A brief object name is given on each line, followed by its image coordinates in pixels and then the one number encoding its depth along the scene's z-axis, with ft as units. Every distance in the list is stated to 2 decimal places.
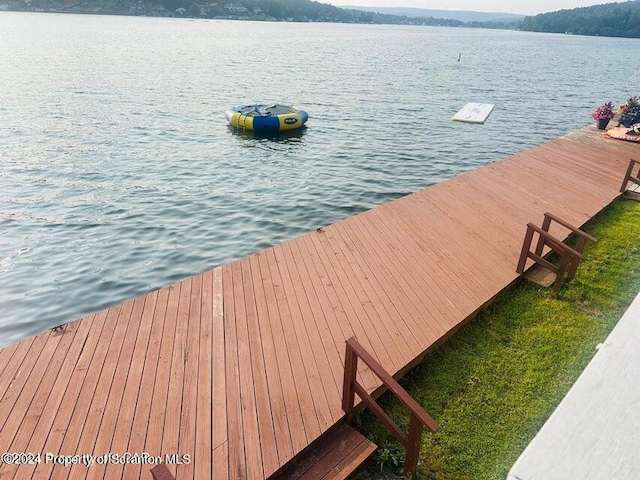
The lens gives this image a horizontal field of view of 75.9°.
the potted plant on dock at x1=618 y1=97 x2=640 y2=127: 66.39
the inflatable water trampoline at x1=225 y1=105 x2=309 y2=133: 68.59
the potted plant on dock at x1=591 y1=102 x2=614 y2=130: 67.21
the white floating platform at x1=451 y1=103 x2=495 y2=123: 81.15
